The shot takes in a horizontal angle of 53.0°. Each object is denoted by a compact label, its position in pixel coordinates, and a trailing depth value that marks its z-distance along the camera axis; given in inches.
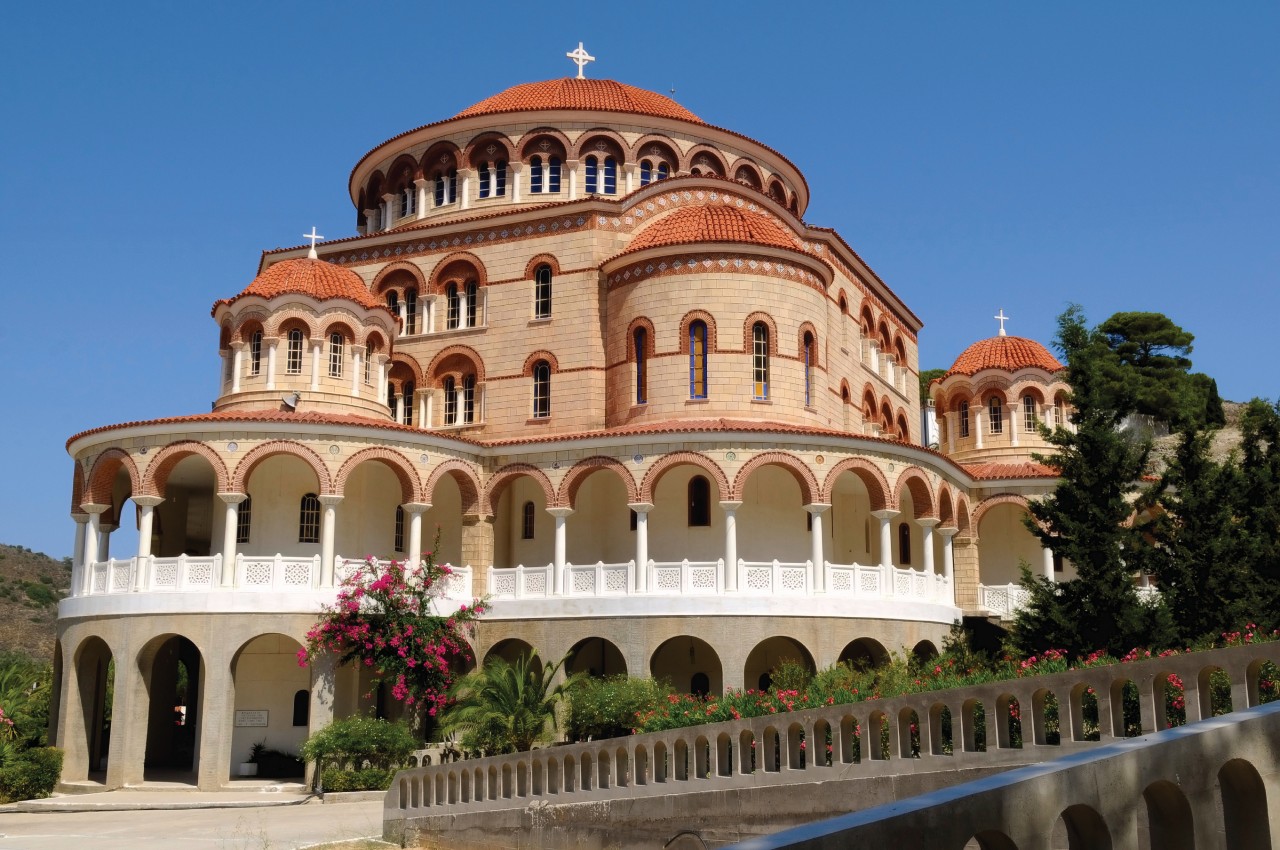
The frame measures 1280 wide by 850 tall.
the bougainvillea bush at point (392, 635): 1062.4
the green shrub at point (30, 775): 1035.3
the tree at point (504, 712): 921.5
